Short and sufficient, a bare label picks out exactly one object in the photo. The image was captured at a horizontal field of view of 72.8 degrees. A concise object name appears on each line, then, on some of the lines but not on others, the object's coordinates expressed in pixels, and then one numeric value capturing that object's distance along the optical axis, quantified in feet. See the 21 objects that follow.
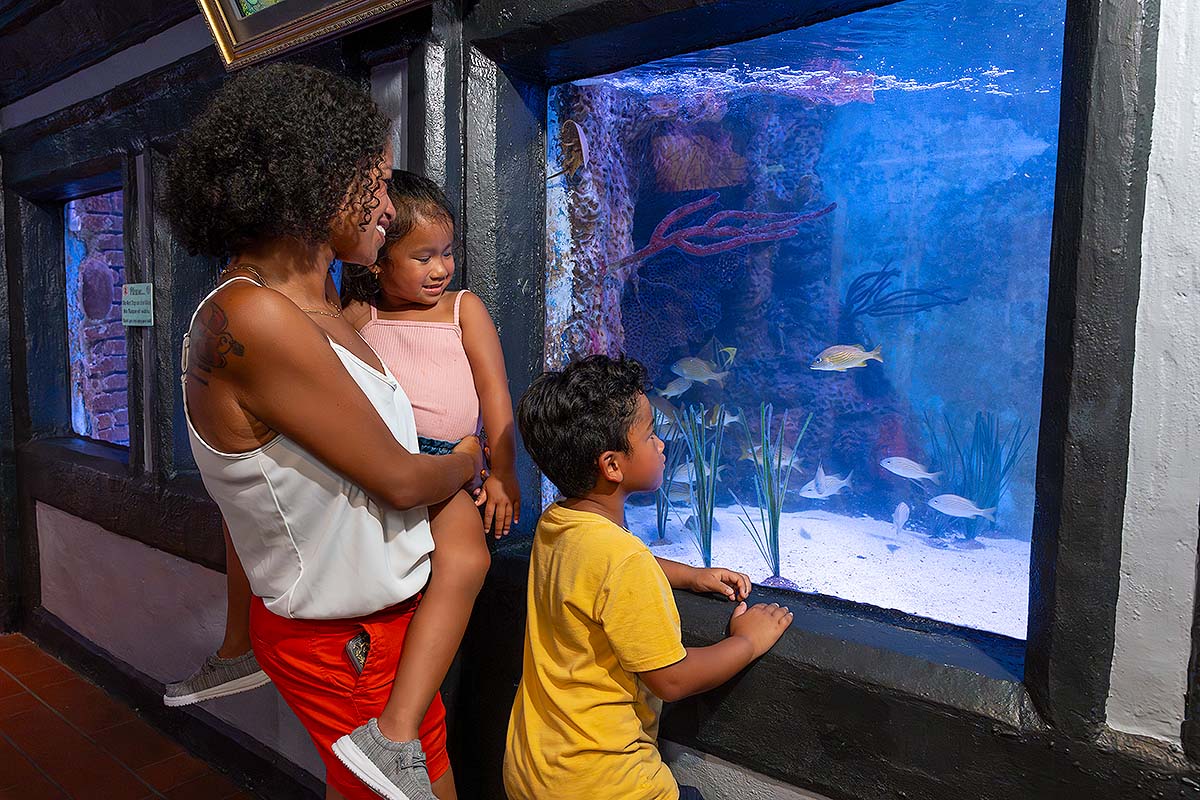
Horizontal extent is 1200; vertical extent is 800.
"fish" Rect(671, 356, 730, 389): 7.74
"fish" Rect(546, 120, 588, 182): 7.84
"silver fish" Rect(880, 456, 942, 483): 6.55
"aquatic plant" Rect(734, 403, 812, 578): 7.37
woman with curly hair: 4.59
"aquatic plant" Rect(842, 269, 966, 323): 6.40
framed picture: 7.22
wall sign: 11.28
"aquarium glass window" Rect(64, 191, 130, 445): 14.94
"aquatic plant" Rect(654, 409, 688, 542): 8.03
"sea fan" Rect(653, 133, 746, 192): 7.53
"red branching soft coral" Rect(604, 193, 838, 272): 7.20
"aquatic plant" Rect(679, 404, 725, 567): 7.76
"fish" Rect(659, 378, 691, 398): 7.93
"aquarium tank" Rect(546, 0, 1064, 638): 6.09
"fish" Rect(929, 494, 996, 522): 6.20
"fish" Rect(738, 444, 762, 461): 7.52
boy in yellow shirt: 4.77
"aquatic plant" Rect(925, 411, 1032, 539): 6.05
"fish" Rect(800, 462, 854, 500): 7.07
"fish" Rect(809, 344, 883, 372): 6.70
